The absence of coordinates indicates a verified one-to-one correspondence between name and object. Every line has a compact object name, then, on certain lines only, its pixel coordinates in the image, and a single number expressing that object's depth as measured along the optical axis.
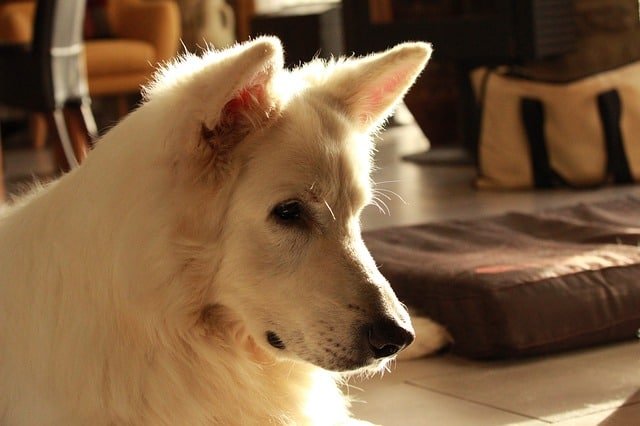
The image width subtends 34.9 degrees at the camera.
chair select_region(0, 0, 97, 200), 5.24
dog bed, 2.43
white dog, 1.61
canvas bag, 4.63
